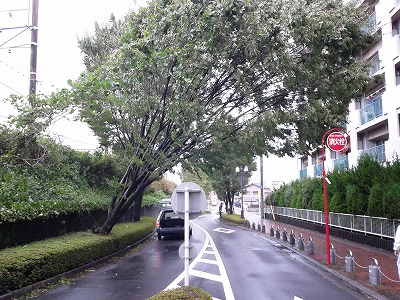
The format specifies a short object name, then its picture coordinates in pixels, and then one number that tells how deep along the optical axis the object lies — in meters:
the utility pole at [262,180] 33.38
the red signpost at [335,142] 12.24
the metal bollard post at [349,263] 10.93
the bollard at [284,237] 20.34
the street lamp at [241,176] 40.96
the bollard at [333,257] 12.52
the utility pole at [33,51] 13.10
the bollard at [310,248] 15.20
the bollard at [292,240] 18.77
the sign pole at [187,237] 6.96
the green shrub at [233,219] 37.03
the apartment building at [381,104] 20.33
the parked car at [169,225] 21.78
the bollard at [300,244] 16.54
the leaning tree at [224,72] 11.10
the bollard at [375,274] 9.23
